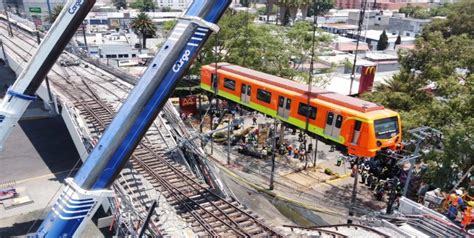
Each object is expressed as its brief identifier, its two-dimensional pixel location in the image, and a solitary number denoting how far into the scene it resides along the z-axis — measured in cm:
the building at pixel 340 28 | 8906
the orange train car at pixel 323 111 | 2086
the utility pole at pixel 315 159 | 2701
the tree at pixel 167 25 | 4306
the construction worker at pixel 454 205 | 1350
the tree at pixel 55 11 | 6840
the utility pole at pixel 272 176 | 2312
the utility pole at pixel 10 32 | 4737
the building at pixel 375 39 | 7581
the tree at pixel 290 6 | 6212
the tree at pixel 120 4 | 16038
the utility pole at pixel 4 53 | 3652
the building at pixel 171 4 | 16722
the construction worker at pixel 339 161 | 2742
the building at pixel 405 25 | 8538
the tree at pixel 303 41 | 3353
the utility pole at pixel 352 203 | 2014
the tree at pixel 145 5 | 13800
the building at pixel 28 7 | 8942
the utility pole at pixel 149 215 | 969
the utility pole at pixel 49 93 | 2386
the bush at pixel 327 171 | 2625
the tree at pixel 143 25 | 6500
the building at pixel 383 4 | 14900
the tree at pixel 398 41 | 7288
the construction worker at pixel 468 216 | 1232
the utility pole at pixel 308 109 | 2348
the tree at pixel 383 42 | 7231
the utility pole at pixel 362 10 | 2382
